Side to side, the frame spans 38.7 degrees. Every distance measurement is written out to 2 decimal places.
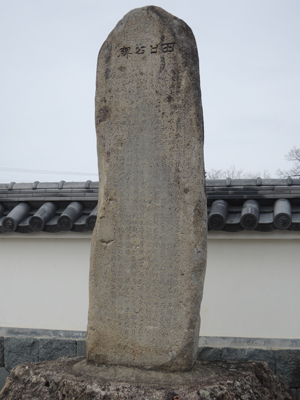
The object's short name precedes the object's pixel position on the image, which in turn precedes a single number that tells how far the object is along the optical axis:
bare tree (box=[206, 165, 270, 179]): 28.64
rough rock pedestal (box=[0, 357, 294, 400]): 2.72
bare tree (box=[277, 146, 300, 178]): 23.50
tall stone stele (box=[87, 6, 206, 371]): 3.22
